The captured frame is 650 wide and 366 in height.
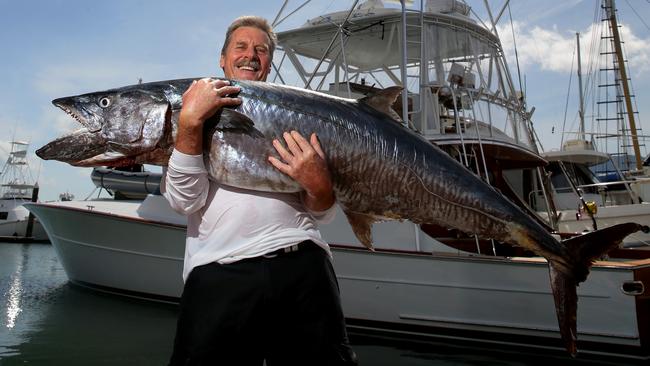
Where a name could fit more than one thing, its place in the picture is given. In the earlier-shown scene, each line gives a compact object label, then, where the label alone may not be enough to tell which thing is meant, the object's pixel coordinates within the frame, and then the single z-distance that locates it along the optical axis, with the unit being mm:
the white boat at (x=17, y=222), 31253
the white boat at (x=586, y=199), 9855
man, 1585
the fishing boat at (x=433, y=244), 5941
